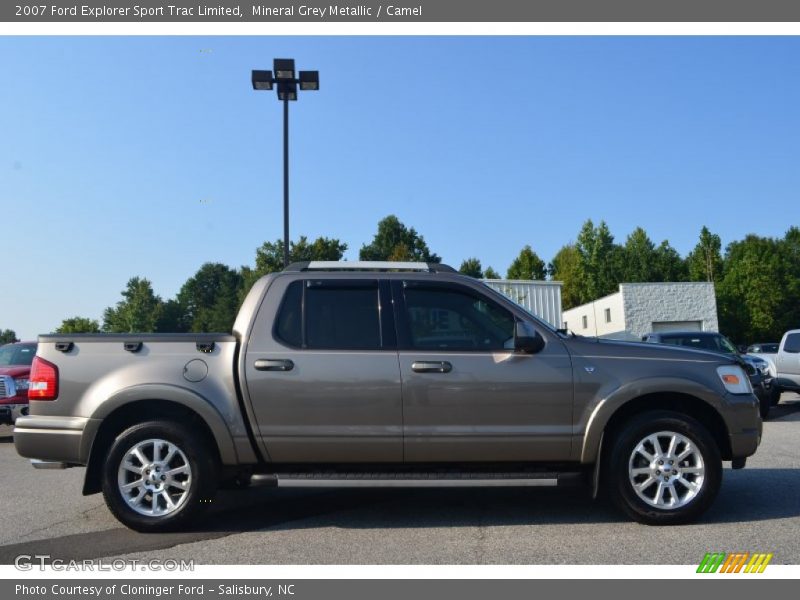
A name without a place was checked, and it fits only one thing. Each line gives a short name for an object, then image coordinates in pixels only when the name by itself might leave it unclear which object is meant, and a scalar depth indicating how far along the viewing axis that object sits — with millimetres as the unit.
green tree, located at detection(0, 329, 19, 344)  104131
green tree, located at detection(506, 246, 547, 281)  73812
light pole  12484
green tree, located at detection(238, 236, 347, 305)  43250
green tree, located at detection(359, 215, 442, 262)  72188
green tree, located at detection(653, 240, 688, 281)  70938
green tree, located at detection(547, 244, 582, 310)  72062
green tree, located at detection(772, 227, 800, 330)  58938
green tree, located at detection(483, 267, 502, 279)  70844
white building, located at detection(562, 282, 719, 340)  40969
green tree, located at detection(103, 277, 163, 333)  53781
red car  11500
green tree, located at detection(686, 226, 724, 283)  66812
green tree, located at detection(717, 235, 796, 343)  58969
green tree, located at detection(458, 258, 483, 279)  70312
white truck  14383
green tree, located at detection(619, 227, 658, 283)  69312
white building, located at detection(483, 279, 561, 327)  25875
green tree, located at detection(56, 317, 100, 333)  61531
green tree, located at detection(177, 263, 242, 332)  68062
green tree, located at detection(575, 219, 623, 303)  69500
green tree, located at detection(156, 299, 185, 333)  57931
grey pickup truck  5254
